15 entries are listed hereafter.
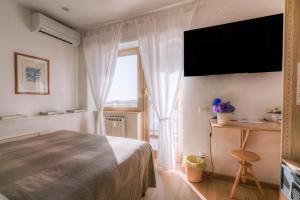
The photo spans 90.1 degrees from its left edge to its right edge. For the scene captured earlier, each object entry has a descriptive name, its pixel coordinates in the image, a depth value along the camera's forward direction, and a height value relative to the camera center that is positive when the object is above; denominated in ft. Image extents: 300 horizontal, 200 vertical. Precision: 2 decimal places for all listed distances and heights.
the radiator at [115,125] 10.29 -1.95
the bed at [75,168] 2.99 -1.77
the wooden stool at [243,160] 5.53 -2.26
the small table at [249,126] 5.03 -1.01
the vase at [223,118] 5.81 -0.78
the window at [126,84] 10.52 +1.04
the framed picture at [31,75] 7.73 +1.27
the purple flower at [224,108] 5.84 -0.39
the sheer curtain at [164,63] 7.69 +1.85
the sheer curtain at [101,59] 9.59 +2.57
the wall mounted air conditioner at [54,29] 8.18 +4.12
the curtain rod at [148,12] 7.75 +4.89
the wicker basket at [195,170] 6.91 -3.38
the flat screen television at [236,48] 5.84 +2.18
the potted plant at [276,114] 5.84 -0.62
